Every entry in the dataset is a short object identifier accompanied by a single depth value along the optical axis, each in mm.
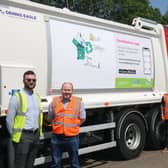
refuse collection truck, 4861
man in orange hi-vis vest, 4552
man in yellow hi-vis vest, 4041
